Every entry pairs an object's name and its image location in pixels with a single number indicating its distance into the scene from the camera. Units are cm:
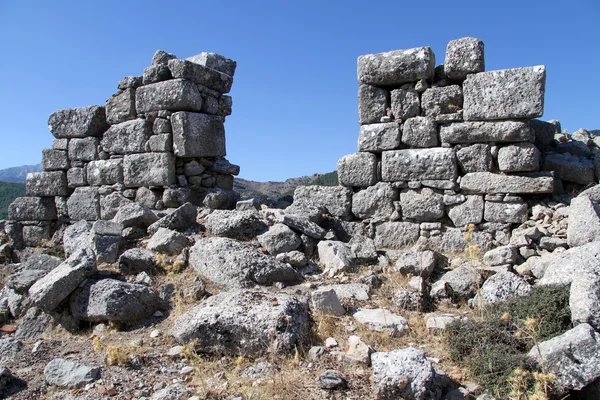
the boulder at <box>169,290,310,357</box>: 392
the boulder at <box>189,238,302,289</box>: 521
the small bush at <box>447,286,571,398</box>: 326
